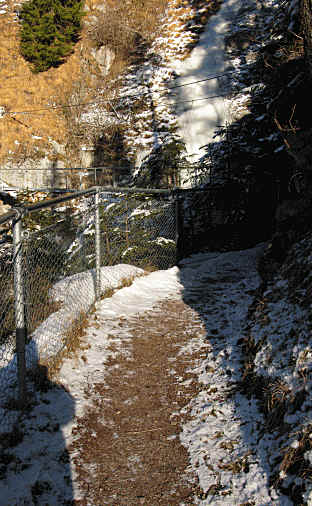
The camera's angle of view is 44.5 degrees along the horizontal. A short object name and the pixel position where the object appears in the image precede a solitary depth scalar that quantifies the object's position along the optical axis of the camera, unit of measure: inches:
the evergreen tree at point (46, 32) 817.5
